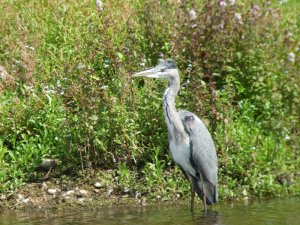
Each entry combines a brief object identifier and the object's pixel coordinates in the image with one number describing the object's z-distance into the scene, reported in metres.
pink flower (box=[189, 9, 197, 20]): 17.77
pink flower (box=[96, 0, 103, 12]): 17.11
